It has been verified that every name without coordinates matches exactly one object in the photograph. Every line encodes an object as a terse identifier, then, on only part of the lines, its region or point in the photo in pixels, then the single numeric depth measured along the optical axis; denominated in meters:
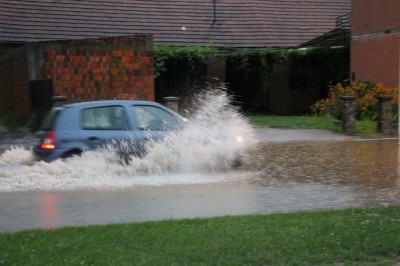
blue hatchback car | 10.02
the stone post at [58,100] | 15.95
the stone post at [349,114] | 17.41
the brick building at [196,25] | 24.80
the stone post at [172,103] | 17.69
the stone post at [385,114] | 17.50
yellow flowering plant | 19.47
